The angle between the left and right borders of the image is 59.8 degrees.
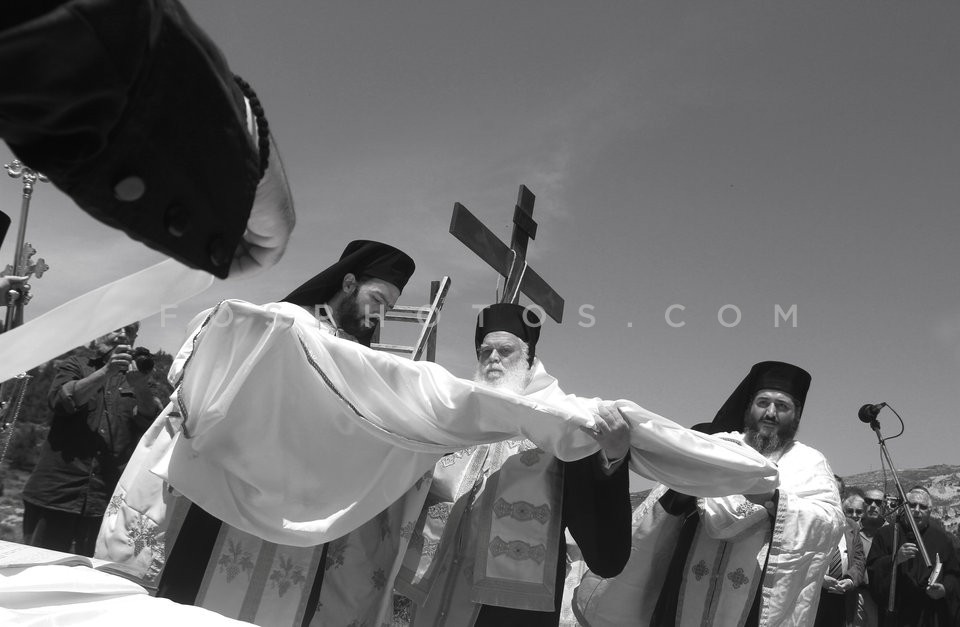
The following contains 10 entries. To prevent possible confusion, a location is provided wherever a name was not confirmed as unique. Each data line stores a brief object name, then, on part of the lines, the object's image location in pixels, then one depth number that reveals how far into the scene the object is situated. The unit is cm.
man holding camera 566
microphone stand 857
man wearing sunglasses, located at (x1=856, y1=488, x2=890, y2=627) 1018
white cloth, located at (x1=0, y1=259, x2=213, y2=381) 119
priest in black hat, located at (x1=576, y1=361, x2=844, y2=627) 461
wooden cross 670
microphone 742
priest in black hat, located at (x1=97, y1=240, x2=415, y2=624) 400
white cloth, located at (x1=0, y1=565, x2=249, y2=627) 188
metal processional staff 429
